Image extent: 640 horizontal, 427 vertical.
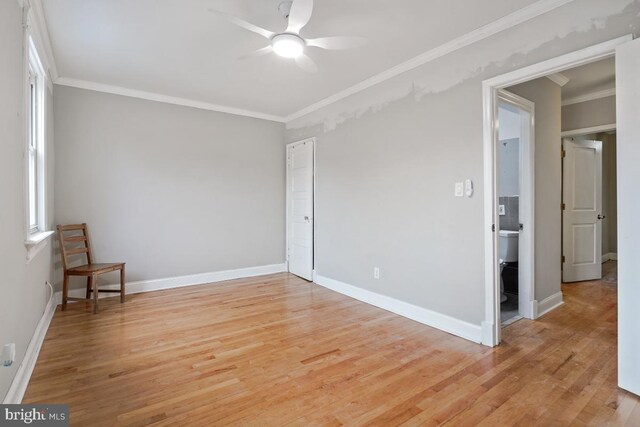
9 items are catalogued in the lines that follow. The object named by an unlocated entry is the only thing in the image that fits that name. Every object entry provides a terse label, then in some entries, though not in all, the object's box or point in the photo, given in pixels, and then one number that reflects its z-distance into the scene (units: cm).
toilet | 364
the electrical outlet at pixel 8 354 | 154
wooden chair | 332
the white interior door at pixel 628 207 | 183
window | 269
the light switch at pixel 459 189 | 276
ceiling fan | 196
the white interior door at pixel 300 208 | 473
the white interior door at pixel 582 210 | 436
